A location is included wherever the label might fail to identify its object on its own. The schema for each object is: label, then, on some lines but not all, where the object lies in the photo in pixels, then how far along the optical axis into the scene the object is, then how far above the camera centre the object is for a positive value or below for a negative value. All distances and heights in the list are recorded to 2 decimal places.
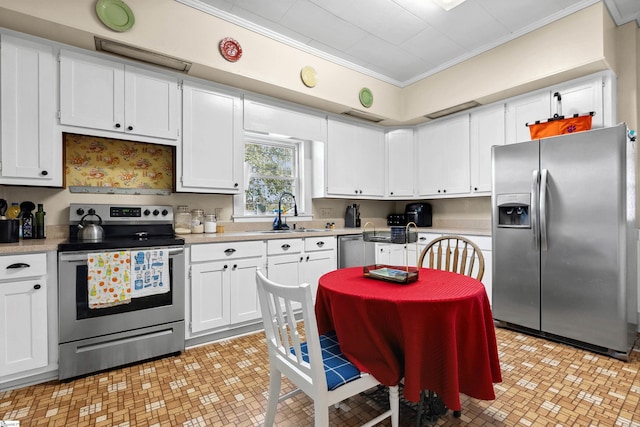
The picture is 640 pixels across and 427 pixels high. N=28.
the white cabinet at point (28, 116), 2.22 +0.72
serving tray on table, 1.68 -0.34
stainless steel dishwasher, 3.65 -0.46
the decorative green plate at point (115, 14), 2.33 +1.52
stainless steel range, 2.17 -0.61
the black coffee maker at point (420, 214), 4.53 -0.02
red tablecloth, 1.36 -0.56
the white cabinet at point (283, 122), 3.36 +1.06
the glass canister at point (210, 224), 3.20 -0.10
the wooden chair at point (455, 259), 2.11 -0.34
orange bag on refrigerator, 2.77 +0.78
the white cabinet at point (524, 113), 3.27 +1.06
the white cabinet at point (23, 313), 1.99 -0.63
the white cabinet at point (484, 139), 3.65 +0.87
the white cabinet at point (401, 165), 4.57 +0.70
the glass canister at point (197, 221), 3.12 -0.07
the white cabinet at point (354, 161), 4.05 +0.71
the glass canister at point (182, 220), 3.07 -0.06
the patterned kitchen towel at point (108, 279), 2.21 -0.46
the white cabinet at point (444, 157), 3.99 +0.74
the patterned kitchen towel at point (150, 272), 2.35 -0.44
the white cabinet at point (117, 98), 2.43 +0.97
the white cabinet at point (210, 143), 2.95 +0.70
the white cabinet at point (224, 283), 2.70 -0.62
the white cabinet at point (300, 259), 3.14 -0.48
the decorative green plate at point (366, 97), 3.99 +1.48
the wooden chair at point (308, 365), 1.22 -0.67
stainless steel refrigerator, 2.45 -0.23
